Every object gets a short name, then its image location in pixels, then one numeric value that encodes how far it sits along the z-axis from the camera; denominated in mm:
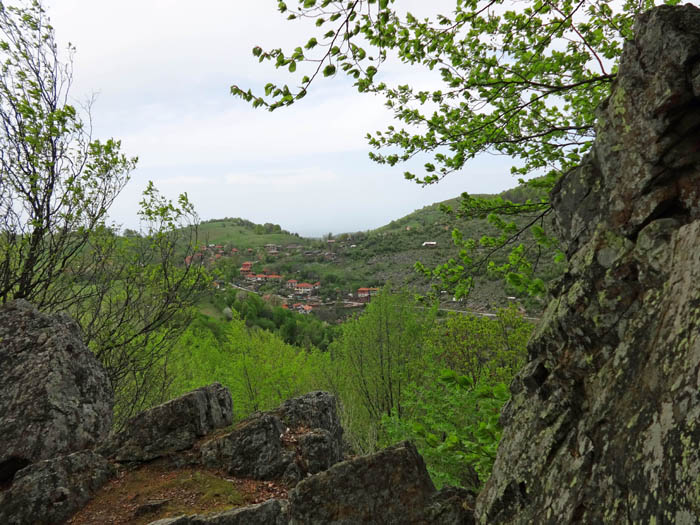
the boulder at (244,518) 6219
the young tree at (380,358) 24047
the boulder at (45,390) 8148
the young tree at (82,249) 9781
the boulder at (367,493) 5363
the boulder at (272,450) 8836
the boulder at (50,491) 6885
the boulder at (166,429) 9297
